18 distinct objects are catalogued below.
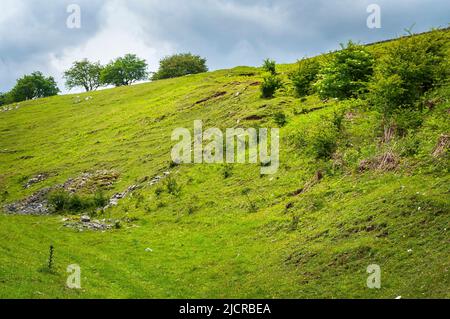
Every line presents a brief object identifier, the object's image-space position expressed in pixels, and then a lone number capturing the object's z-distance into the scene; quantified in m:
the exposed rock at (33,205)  47.25
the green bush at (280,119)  50.40
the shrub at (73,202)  46.34
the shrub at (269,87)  64.75
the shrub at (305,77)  60.42
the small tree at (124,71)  158.75
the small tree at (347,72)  48.19
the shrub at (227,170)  44.66
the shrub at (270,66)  78.62
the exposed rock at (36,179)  60.56
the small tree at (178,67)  140.38
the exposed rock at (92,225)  38.06
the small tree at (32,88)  165.12
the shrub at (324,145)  38.00
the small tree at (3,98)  166.34
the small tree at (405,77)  36.59
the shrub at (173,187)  44.86
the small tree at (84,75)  167.62
